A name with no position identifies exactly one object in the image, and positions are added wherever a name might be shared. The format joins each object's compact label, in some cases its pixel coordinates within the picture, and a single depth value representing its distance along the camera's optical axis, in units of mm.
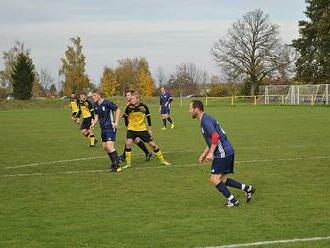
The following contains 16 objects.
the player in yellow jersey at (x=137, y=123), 15352
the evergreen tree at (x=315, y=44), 75500
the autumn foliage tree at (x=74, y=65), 100625
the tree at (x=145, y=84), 110250
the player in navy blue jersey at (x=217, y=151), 9344
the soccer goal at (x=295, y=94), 64375
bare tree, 91188
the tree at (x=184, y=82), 119306
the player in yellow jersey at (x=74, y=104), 28406
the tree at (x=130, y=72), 114838
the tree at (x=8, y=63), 108719
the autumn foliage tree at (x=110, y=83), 112312
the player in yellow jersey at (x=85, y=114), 22859
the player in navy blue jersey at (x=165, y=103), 30422
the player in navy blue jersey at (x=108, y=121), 14469
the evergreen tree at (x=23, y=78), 82188
